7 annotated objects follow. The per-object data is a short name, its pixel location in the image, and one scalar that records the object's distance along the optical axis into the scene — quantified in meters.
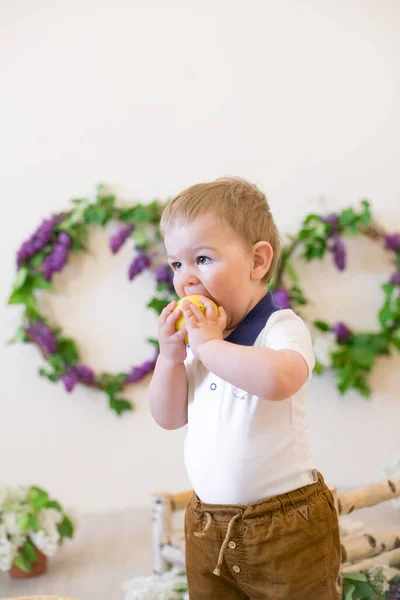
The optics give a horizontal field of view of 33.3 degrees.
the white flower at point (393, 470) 2.12
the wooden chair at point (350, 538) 1.61
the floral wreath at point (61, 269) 2.47
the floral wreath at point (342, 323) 2.48
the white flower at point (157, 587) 1.63
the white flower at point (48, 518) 1.99
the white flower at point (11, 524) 1.95
